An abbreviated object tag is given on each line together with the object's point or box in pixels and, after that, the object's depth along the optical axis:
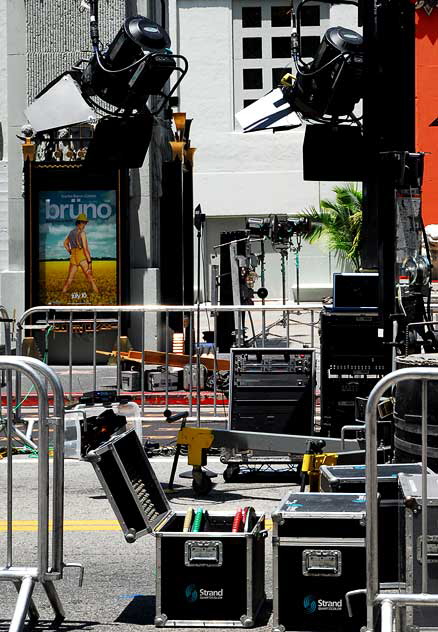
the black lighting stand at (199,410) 10.33
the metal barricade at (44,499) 6.50
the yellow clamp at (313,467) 8.62
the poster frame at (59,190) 21.36
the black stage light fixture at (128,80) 10.91
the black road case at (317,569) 6.47
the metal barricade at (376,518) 5.87
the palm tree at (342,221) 32.00
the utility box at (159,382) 16.72
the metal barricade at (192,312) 13.15
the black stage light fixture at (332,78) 10.42
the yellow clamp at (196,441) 9.85
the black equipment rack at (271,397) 11.31
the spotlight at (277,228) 20.64
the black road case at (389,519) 6.77
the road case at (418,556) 5.91
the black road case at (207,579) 6.70
